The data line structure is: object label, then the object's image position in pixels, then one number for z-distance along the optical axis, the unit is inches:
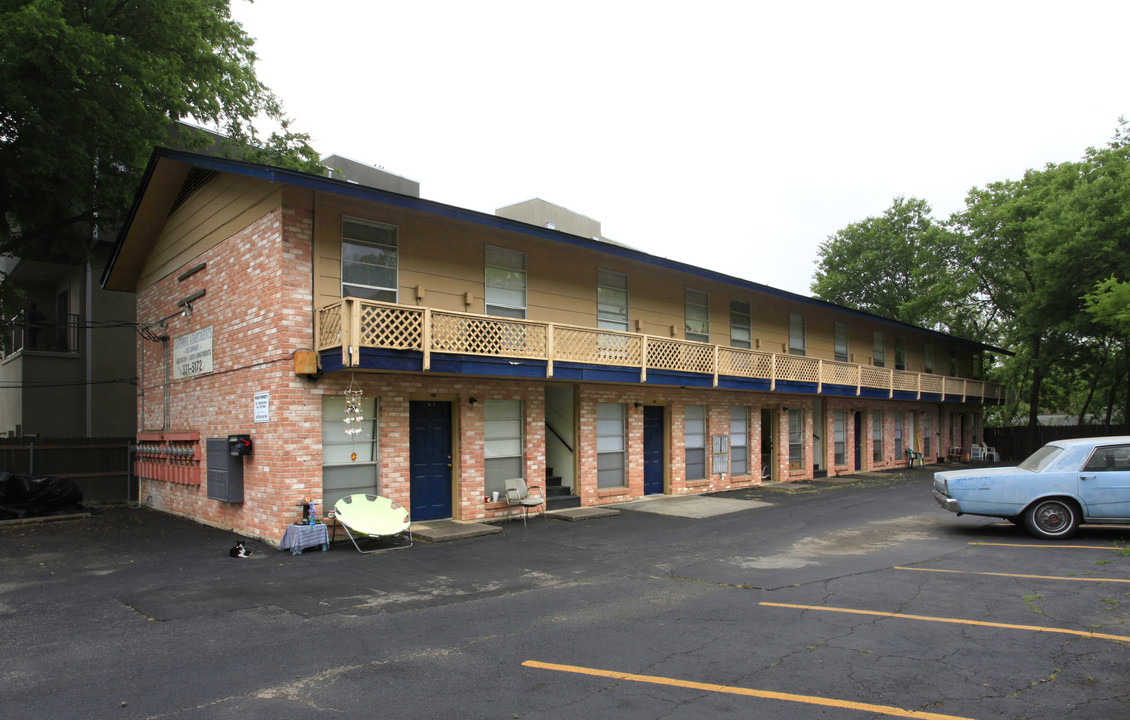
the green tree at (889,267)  1517.0
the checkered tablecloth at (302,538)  429.7
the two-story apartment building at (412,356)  461.1
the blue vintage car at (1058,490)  424.8
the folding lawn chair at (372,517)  432.5
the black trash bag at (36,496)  573.3
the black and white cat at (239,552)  419.5
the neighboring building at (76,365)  794.8
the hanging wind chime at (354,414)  463.9
